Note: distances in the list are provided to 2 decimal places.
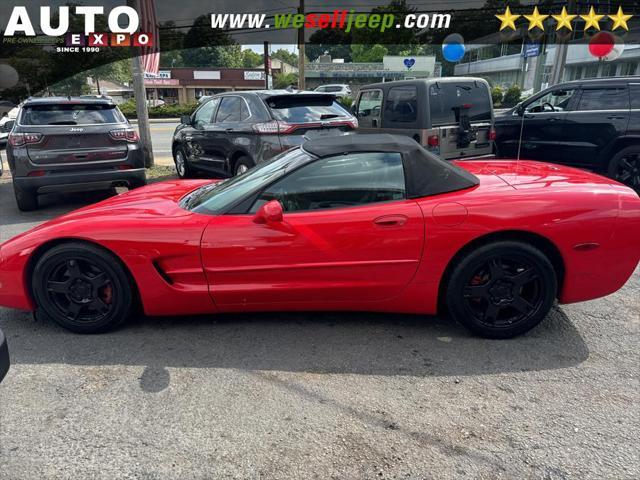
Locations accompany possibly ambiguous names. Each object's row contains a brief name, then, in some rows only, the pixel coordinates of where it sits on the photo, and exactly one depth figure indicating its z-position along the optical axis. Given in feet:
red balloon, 50.74
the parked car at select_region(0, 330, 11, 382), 6.20
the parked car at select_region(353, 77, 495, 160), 23.40
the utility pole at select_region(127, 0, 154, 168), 31.63
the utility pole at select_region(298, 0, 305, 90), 64.23
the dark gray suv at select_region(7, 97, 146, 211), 20.92
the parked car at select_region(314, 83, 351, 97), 114.91
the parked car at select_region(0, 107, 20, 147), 32.93
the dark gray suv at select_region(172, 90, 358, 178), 20.90
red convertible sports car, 9.61
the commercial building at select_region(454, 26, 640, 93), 103.55
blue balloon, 57.41
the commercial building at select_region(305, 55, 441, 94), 176.18
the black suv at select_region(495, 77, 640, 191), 22.16
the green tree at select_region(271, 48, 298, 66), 401.06
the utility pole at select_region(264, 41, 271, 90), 117.64
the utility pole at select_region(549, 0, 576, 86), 48.93
